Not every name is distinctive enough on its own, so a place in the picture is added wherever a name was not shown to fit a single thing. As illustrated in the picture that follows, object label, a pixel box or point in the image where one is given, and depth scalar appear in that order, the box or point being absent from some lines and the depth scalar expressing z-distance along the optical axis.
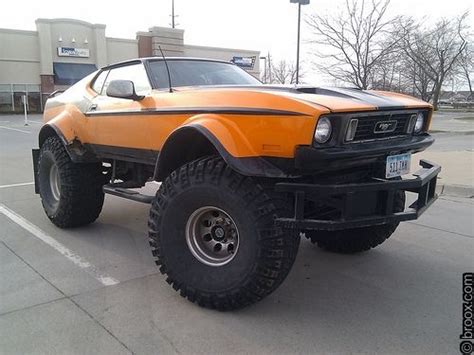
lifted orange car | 3.00
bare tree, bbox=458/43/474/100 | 40.27
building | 35.31
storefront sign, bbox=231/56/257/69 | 44.28
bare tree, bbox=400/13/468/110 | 33.19
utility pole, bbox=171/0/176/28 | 47.22
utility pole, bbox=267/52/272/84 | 52.45
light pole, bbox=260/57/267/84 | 54.53
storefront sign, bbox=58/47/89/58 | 36.88
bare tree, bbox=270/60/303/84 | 53.14
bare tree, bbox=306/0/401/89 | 17.94
